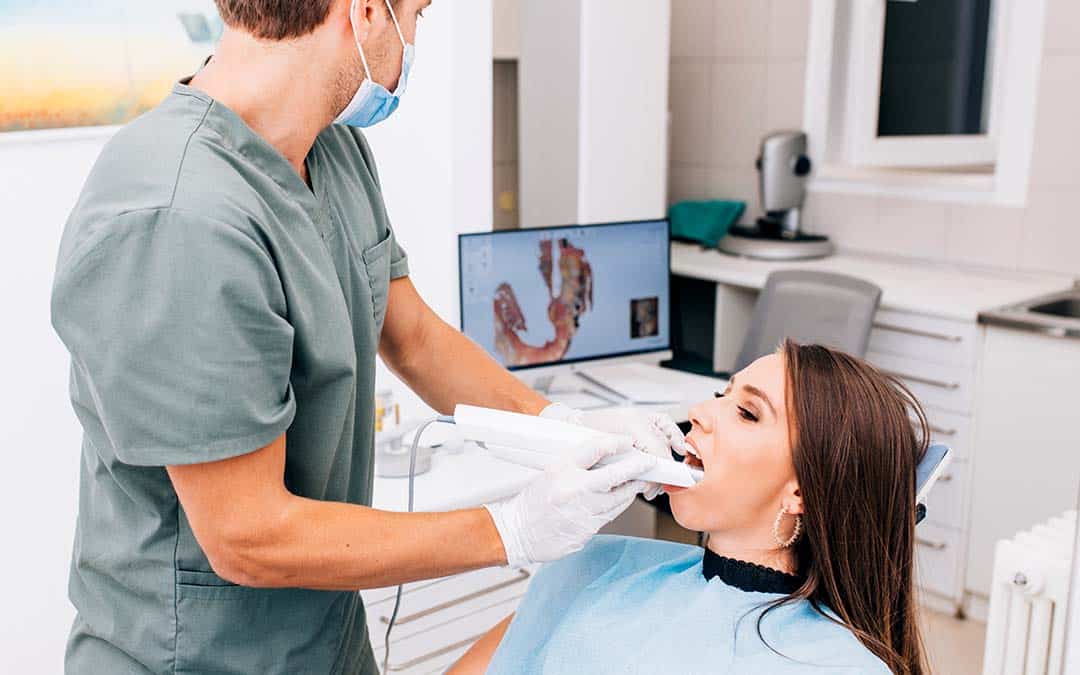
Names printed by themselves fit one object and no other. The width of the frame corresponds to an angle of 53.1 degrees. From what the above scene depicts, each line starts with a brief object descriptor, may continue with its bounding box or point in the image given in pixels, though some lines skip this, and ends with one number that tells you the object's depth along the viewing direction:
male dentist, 0.97
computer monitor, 2.33
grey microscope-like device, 3.39
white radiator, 1.63
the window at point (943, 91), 3.08
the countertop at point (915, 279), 2.84
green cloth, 3.68
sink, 2.58
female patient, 1.26
